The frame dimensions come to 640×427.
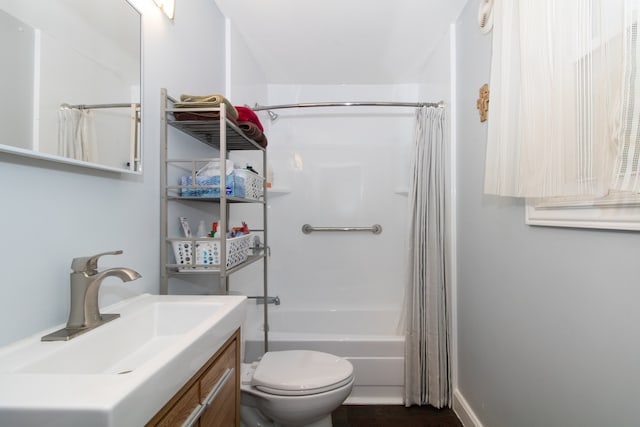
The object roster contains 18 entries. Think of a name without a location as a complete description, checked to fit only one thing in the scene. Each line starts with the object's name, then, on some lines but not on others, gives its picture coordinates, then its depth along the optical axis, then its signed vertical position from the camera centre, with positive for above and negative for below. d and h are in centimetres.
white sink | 44 -28
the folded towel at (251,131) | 149 +42
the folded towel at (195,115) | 127 +41
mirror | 69 +36
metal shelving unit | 122 +9
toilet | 135 -74
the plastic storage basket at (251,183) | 143 +18
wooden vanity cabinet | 65 -43
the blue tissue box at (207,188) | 130 +13
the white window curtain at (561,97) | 70 +33
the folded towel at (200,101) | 123 +45
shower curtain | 192 -45
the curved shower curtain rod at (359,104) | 206 +79
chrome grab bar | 274 -8
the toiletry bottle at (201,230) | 135 -5
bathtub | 200 -86
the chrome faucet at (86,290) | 80 -18
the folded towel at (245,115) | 150 +49
